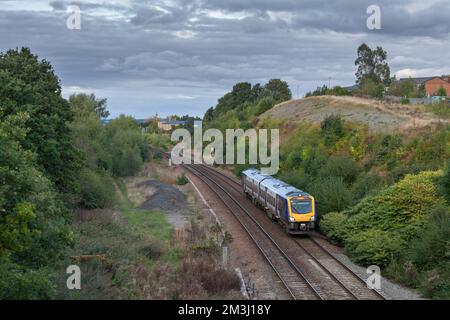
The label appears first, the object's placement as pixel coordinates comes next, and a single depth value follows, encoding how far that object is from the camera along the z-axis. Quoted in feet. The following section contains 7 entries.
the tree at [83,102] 211.20
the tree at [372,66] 313.12
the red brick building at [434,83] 382.09
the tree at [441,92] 264.31
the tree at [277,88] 384.27
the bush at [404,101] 191.80
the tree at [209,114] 471.83
